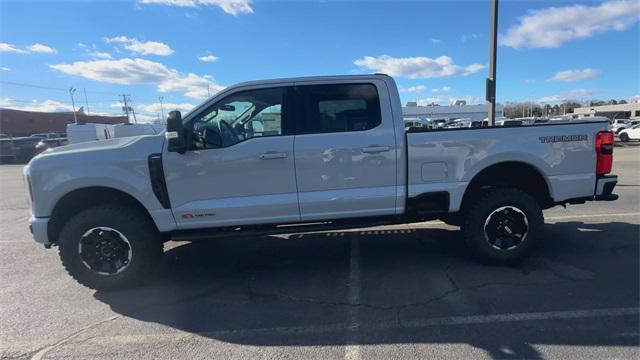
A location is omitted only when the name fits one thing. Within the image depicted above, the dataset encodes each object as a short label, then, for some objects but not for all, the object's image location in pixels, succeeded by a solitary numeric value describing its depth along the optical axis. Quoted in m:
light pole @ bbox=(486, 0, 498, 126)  10.34
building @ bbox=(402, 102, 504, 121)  77.25
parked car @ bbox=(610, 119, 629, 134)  32.95
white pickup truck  4.11
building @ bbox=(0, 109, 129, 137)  63.41
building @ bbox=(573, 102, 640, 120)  85.97
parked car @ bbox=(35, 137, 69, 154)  24.93
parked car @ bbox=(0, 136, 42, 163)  26.55
